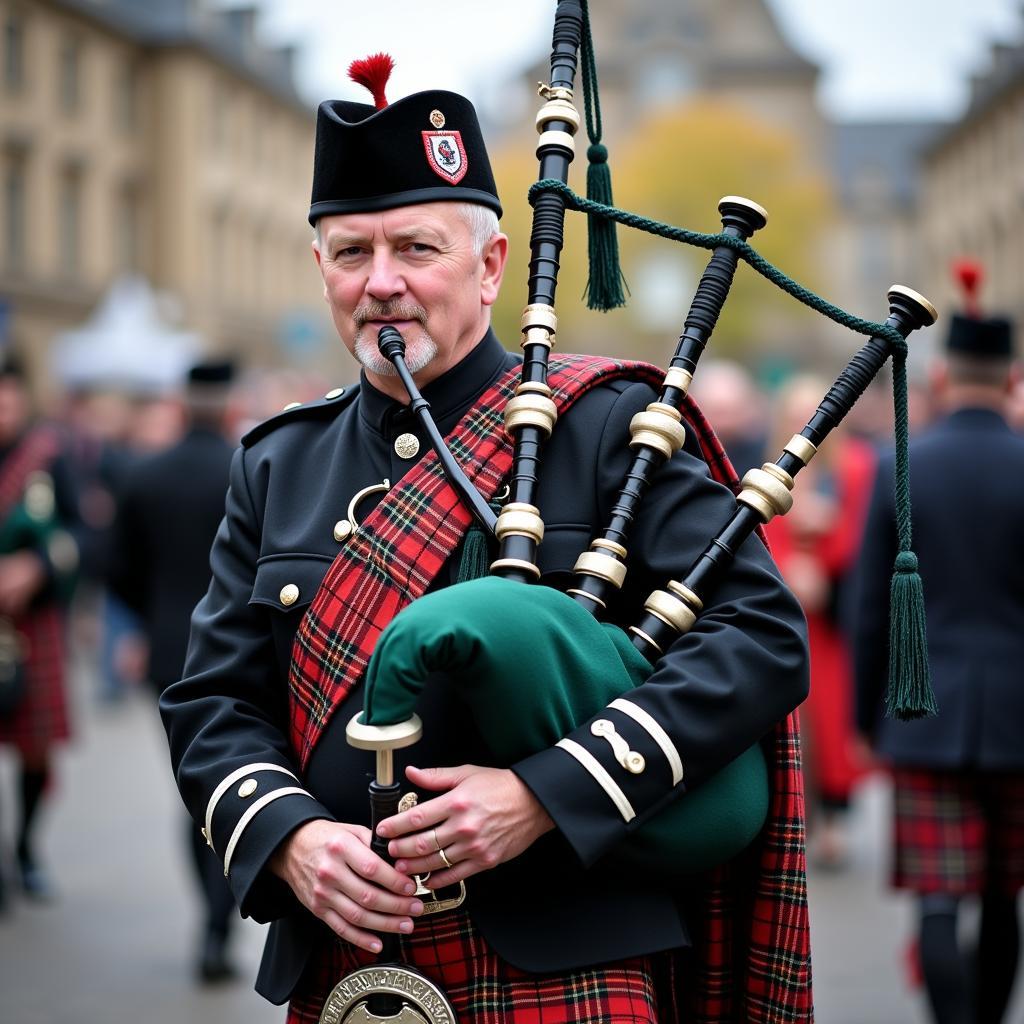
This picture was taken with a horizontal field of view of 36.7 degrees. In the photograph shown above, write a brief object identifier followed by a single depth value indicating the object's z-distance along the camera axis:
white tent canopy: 22.70
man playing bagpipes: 2.09
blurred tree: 41.84
